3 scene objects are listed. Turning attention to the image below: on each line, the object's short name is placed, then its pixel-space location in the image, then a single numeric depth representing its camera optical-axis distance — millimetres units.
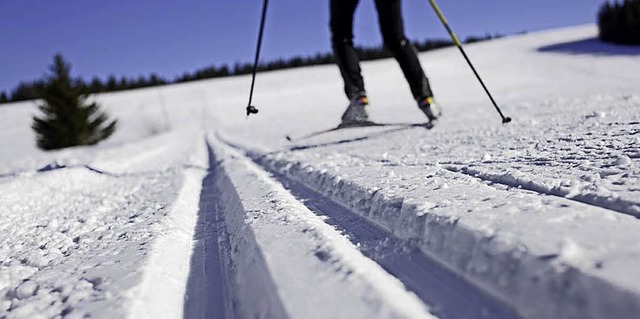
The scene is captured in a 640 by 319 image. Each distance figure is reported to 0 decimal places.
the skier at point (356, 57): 3520
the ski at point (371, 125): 3804
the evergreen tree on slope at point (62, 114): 20797
